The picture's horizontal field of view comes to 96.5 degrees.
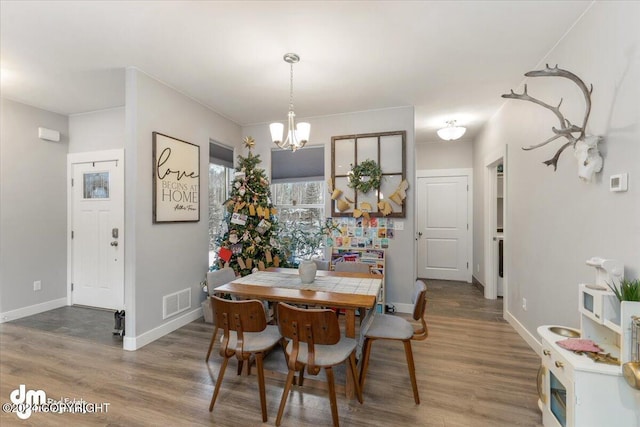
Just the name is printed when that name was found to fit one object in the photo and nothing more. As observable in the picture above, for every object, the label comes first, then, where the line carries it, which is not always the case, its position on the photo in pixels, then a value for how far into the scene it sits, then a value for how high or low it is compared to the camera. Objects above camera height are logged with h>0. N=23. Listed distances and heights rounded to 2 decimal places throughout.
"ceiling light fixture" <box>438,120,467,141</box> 4.23 +1.23
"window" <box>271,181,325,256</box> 4.46 +0.16
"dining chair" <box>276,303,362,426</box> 1.62 -0.74
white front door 3.81 -0.28
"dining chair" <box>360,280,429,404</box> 2.02 -0.87
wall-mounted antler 1.80 +0.65
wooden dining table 1.98 -0.60
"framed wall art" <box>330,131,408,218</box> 3.86 +0.54
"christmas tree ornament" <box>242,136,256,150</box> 3.88 +0.98
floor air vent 3.14 -1.02
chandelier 2.53 +0.75
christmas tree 3.75 -0.16
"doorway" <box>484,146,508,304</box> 4.22 -0.33
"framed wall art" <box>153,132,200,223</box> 3.03 +0.39
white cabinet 1.38 -0.87
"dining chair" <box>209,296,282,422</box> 1.77 -0.73
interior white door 5.50 -0.27
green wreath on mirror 3.88 +0.53
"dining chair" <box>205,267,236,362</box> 2.54 -0.60
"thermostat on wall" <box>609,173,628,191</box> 1.63 +0.19
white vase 2.44 -0.50
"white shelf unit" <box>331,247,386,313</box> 3.78 -0.59
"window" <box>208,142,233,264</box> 4.08 +0.46
